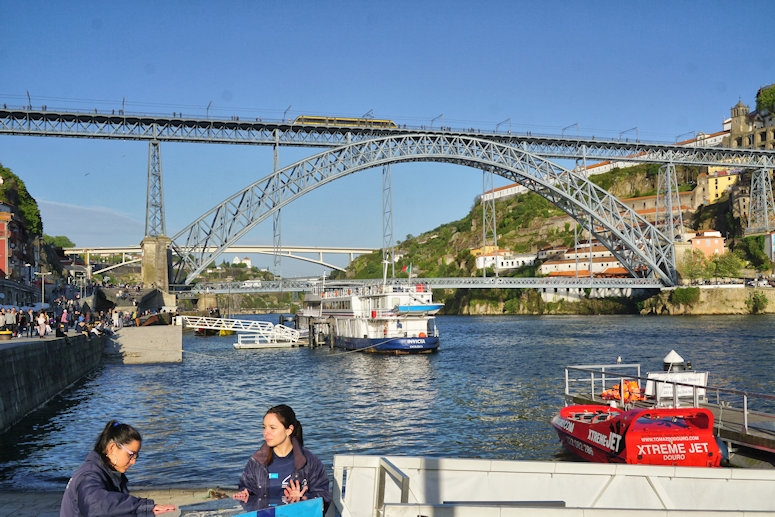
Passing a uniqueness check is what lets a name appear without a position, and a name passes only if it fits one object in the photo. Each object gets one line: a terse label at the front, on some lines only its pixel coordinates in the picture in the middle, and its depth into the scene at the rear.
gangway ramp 48.25
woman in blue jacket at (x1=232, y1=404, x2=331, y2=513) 5.41
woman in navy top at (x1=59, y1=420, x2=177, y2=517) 4.73
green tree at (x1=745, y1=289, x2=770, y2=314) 70.31
